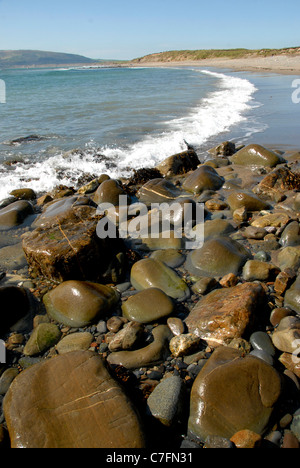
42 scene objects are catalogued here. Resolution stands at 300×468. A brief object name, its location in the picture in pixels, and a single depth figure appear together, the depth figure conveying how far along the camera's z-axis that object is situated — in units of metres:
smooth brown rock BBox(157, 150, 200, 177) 7.57
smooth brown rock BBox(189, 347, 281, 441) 2.14
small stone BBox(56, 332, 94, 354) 2.93
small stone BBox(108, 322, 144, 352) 2.83
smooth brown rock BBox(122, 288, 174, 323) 3.13
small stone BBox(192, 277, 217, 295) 3.54
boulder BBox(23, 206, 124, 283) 3.73
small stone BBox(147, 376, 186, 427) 2.20
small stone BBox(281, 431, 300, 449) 2.01
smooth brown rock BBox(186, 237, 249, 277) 3.87
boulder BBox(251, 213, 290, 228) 4.63
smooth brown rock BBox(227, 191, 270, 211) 5.34
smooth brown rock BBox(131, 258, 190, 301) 3.54
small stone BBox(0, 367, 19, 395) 2.57
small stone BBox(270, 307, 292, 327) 3.03
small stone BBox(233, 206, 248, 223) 4.98
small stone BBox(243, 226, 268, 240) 4.45
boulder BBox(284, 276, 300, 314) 3.17
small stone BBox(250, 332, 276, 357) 2.68
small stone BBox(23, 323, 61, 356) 2.92
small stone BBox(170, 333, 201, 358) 2.76
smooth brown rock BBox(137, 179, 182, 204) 6.11
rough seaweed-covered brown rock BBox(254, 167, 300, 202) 5.91
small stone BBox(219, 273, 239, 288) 3.59
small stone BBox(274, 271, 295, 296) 3.37
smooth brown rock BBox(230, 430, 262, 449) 2.00
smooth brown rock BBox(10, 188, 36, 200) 6.62
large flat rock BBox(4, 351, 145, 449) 1.95
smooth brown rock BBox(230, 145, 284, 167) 7.43
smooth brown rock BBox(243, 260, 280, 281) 3.64
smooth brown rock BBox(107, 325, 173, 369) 2.70
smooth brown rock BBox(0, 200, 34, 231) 5.25
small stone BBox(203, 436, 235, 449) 2.02
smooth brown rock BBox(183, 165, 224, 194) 6.34
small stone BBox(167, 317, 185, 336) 3.00
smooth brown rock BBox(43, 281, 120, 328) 3.20
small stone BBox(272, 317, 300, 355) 2.60
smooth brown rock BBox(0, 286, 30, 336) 3.23
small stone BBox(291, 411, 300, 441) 2.11
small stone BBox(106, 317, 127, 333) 3.09
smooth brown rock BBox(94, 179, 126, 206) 5.95
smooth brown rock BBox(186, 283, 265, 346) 2.85
